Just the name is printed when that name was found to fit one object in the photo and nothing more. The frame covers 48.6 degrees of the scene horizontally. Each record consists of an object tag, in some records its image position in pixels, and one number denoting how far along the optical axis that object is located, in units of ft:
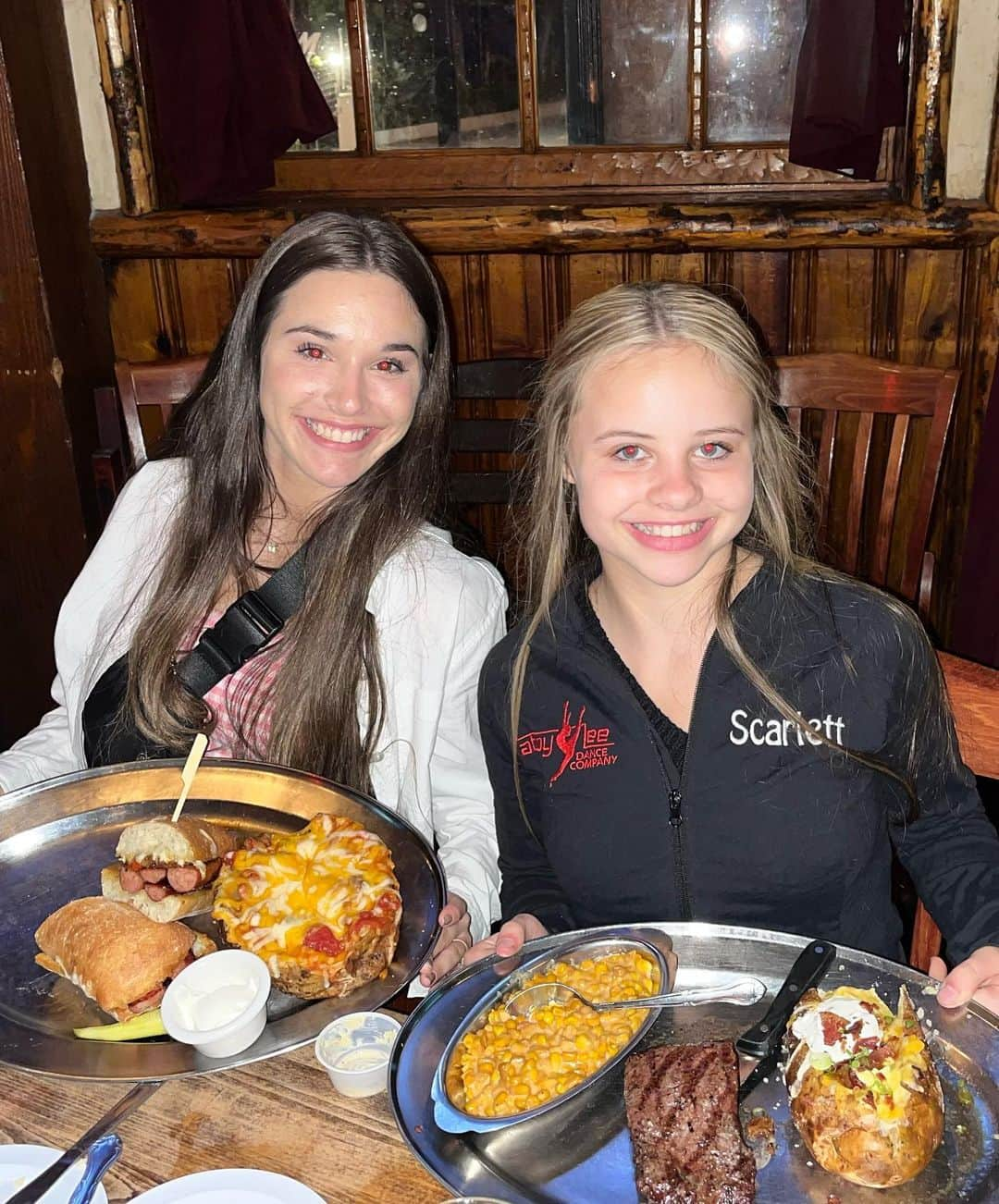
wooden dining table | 3.41
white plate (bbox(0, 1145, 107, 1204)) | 3.31
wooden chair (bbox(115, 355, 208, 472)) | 8.53
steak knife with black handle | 3.73
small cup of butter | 3.67
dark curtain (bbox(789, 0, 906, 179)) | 9.43
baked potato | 3.33
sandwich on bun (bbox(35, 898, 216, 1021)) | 3.94
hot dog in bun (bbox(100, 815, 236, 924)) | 4.45
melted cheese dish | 4.10
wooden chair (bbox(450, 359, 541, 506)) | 9.04
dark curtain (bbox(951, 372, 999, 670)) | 9.95
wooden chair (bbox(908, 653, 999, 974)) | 4.60
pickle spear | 3.90
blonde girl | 5.02
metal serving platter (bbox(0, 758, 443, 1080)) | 3.78
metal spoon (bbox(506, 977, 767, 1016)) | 3.91
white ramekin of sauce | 3.73
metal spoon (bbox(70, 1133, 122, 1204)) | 3.22
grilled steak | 3.34
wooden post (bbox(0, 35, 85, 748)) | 10.25
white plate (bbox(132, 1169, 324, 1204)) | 3.27
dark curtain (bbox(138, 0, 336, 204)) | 10.28
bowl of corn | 3.64
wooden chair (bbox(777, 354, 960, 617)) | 7.88
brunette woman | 6.01
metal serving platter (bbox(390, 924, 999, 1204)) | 3.37
